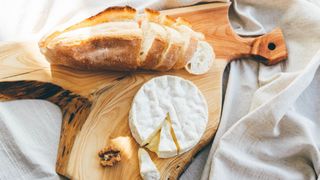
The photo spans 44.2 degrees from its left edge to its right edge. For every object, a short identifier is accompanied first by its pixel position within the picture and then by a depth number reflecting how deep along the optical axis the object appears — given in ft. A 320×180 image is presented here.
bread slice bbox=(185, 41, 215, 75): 3.31
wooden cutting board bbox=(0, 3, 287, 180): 2.82
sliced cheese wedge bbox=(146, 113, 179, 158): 2.85
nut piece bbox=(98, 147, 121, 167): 2.78
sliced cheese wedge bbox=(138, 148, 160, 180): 2.79
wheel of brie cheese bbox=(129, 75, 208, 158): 2.89
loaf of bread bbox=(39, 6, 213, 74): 2.91
